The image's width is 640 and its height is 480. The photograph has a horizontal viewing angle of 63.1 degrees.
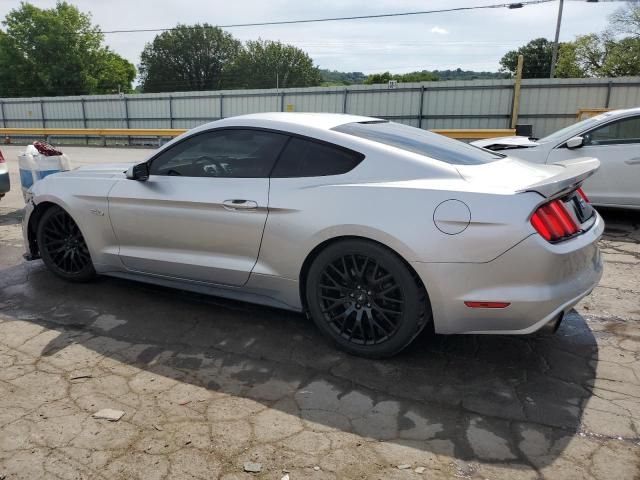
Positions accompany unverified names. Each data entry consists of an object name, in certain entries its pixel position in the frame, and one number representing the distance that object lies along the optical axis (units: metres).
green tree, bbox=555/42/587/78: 56.46
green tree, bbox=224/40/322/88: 74.38
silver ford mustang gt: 2.76
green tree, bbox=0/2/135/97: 54.38
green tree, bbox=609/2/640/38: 45.56
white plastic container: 6.85
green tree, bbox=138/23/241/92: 73.25
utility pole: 34.50
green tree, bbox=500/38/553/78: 69.00
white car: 6.35
